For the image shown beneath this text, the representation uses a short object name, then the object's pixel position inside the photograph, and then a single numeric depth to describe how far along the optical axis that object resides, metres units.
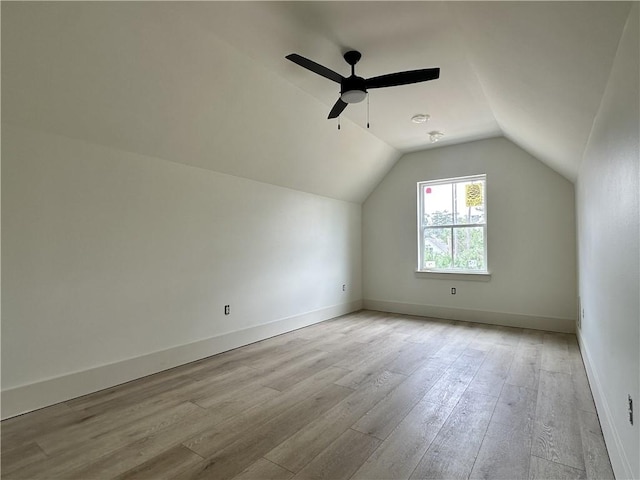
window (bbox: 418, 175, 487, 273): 5.33
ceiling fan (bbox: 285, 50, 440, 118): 2.39
